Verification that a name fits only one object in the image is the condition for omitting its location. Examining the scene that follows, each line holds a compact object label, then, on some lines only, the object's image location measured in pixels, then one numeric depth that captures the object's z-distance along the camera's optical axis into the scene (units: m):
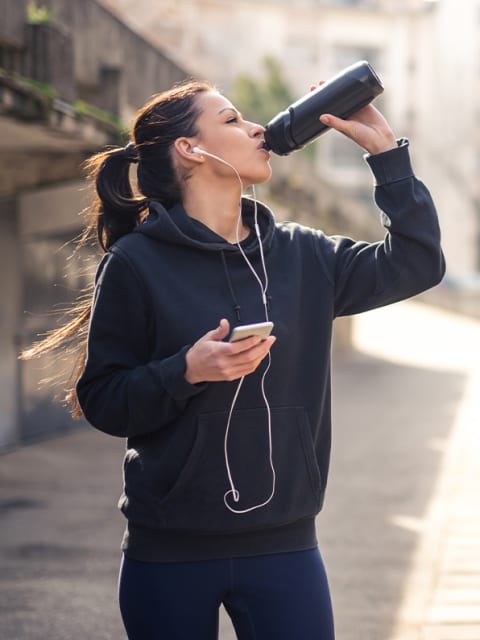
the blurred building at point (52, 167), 7.82
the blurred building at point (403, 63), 49.00
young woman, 2.57
